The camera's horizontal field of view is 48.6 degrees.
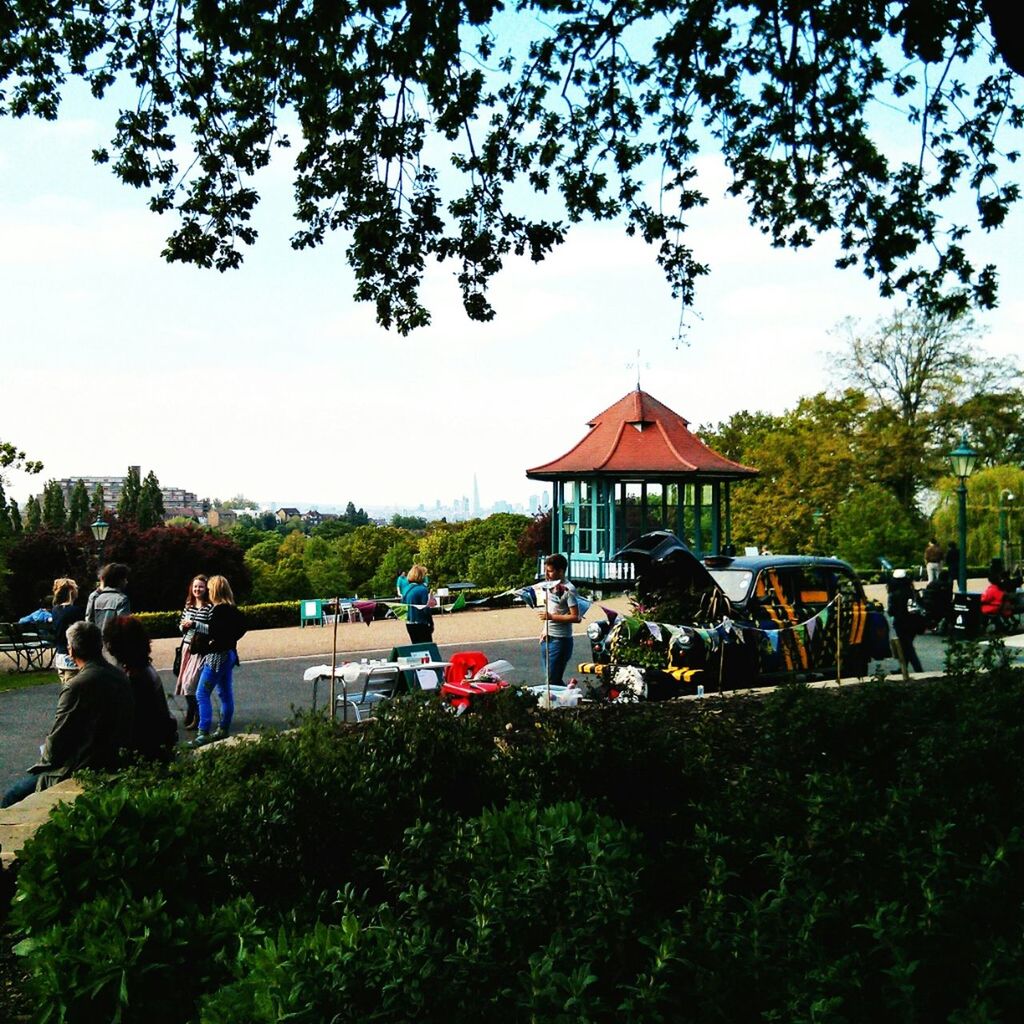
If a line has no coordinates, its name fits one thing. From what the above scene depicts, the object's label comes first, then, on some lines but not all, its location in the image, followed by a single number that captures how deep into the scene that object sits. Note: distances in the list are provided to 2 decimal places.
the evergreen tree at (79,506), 118.53
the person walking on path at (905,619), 14.06
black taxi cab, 12.35
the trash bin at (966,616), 21.00
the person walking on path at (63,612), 12.67
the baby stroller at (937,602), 21.61
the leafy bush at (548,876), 2.85
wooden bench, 19.64
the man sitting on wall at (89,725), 6.55
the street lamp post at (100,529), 36.47
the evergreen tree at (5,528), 23.61
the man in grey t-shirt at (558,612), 11.59
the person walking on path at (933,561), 21.16
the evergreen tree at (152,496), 122.64
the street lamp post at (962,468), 24.55
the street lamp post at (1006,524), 45.56
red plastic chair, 10.73
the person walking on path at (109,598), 11.28
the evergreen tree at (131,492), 127.93
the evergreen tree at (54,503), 113.81
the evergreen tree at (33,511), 105.33
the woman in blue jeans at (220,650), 10.47
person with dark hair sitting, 7.32
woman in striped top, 10.70
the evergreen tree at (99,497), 101.69
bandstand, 37.50
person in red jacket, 21.72
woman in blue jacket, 13.44
